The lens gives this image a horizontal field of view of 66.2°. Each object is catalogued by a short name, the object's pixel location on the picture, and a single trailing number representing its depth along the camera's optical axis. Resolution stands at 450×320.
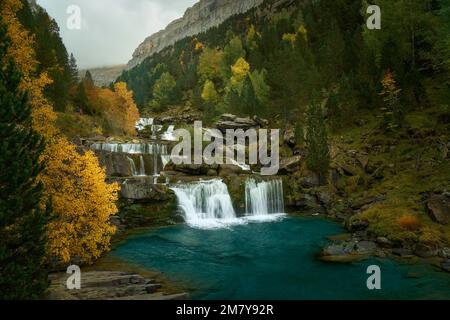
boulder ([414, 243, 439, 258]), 24.83
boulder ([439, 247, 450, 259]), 24.09
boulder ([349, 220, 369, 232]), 32.14
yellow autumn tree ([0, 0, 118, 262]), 19.91
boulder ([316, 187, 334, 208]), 43.34
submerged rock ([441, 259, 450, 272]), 22.18
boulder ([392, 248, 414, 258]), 25.33
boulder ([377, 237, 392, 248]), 27.31
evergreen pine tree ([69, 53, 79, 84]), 79.49
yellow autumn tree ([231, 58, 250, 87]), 83.19
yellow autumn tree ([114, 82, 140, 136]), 79.75
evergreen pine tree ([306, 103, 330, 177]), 44.62
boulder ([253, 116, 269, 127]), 64.69
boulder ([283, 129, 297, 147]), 53.72
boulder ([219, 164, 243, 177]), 47.19
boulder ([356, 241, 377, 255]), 26.72
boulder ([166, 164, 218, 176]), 47.75
